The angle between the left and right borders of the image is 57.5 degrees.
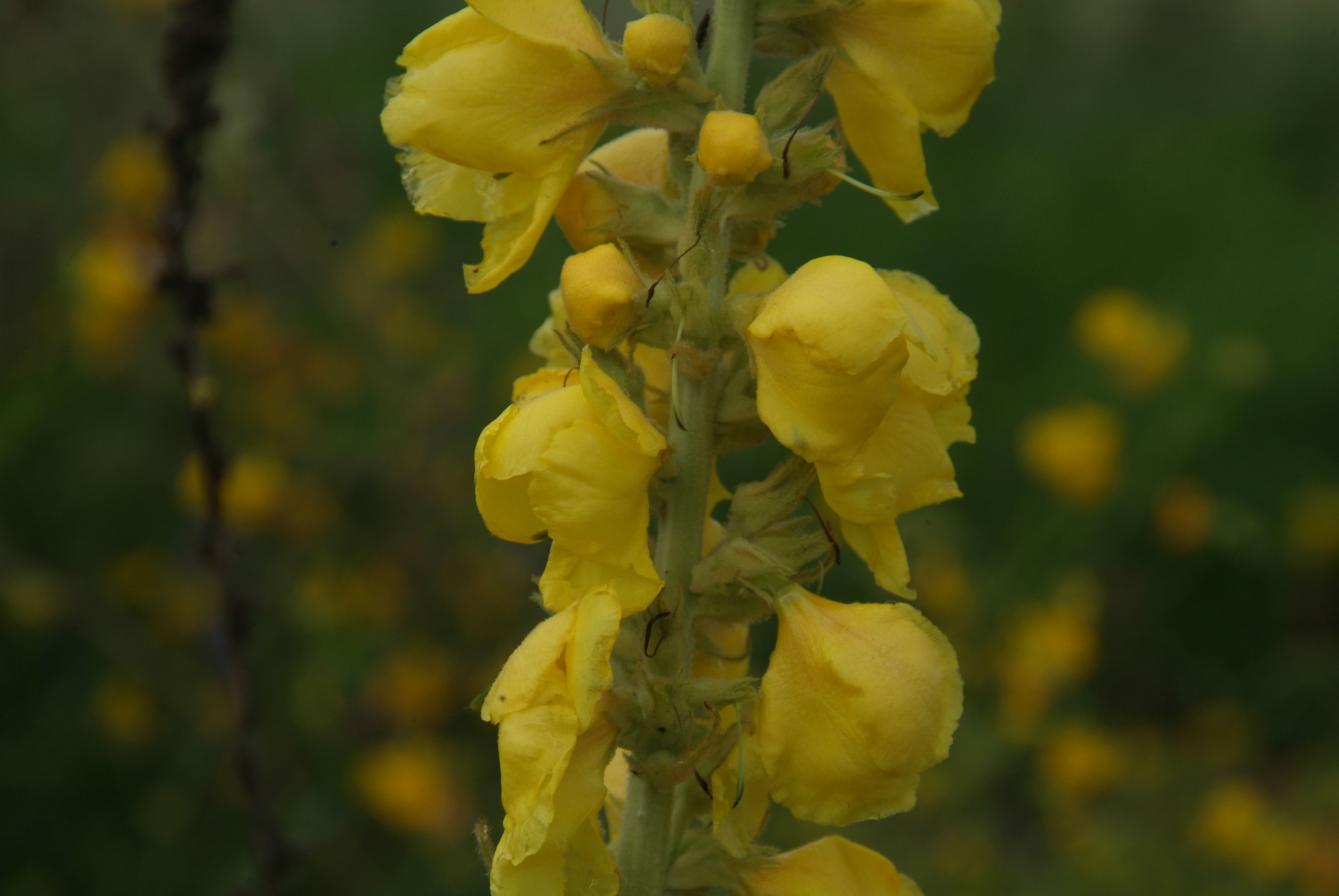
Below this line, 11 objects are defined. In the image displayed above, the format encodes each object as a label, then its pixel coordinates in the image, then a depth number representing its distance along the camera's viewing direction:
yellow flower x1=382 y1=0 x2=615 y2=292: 1.27
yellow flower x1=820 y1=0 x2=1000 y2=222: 1.33
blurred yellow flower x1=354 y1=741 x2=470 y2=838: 3.76
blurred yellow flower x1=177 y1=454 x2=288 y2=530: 4.08
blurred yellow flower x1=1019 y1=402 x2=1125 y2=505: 4.33
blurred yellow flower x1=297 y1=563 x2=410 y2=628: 3.91
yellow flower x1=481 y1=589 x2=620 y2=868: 1.21
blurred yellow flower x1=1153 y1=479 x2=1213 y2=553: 4.46
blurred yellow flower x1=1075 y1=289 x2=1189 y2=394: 4.57
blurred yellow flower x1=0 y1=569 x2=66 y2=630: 3.69
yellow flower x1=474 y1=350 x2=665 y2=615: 1.19
